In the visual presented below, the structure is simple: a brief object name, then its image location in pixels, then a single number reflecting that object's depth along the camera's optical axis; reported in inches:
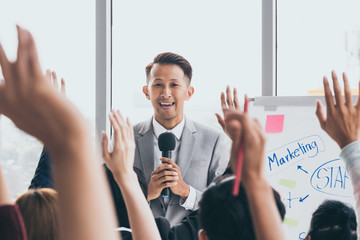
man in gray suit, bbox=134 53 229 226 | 103.1
